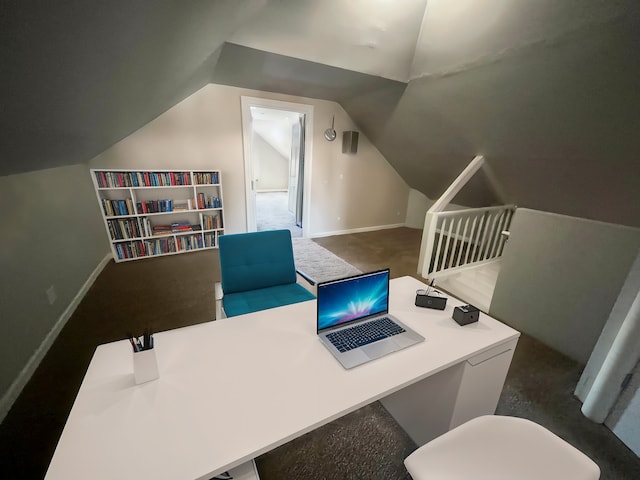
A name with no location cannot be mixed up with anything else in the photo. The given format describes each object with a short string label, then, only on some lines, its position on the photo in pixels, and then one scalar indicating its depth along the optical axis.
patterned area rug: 3.19
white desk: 0.63
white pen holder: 0.80
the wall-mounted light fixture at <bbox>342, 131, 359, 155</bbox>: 4.16
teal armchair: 1.74
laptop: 1.01
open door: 4.70
